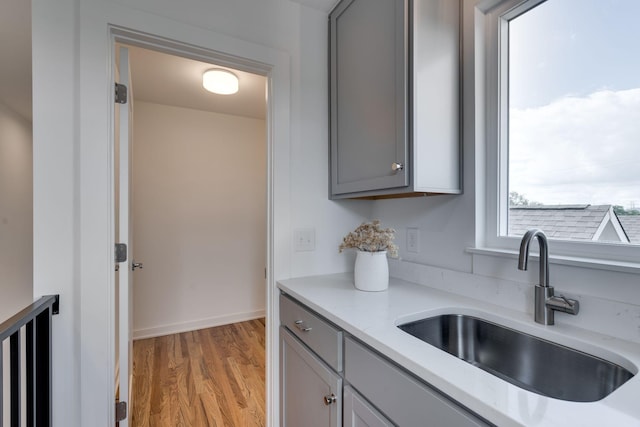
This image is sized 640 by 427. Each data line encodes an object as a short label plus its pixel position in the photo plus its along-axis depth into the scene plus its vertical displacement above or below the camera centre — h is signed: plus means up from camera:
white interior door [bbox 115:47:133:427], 1.29 -0.03
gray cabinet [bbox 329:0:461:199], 1.12 +0.48
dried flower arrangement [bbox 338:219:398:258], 1.31 -0.12
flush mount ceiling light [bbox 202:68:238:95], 2.25 +1.03
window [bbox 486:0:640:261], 0.89 +0.31
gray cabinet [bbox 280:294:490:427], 0.69 -0.52
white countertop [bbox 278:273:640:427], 0.52 -0.35
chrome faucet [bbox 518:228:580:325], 0.89 -0.27
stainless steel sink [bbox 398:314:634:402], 0.77 -0.45
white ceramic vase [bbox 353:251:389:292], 1.31 -0.27
